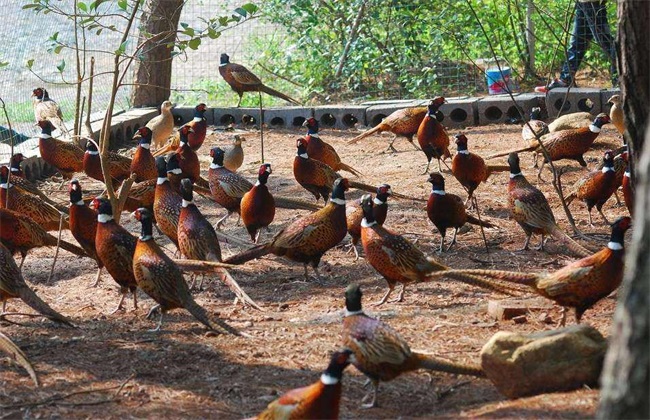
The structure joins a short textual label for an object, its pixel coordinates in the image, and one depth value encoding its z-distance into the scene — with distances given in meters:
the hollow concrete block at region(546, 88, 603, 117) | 12.63
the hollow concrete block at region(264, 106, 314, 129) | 13.64
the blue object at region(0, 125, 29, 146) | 11.62
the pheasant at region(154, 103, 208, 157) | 11.02
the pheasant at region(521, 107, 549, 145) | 10.61
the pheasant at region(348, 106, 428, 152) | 11.20
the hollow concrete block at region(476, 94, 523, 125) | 12.90
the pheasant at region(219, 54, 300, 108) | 13.65
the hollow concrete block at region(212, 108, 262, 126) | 14.02
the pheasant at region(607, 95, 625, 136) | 11.25
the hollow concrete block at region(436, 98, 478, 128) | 13.01
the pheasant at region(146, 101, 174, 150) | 12.08
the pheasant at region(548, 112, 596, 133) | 11.32
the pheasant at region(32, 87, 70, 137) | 11.86
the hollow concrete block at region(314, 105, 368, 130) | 13.38
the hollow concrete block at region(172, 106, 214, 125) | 14.00
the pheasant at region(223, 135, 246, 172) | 10.50
